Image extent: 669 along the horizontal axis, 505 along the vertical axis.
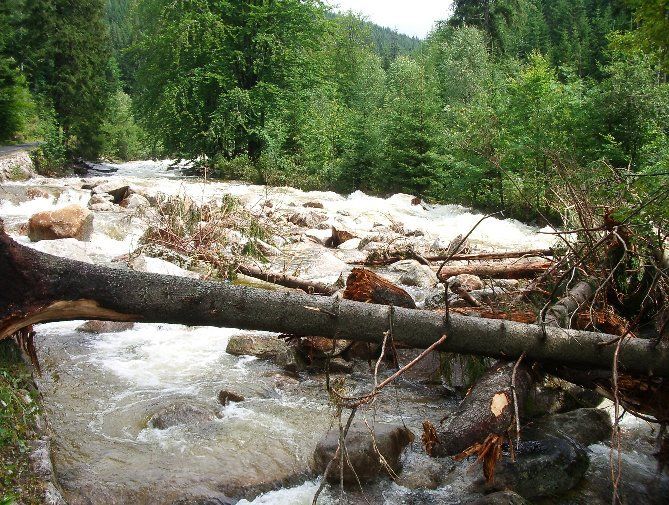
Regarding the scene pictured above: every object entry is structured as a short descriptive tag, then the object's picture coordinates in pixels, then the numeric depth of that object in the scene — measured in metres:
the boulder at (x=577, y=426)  4.25
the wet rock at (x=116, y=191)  15.65
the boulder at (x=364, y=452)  3.93
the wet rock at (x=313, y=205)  16.56
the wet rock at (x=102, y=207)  13.48
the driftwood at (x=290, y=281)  6.57
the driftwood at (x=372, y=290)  5.04
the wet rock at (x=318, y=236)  12.49
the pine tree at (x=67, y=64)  28.50
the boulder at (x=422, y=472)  3.94
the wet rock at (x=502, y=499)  3.35
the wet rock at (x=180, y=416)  4.57
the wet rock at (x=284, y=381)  5.50
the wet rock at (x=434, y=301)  6.11
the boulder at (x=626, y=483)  3.76
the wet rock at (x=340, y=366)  5.84
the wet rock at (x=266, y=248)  10.37
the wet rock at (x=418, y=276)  8.41
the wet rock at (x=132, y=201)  14.38
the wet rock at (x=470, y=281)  7.19
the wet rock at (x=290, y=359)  5.88
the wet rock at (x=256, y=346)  6.21
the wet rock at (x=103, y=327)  6.79
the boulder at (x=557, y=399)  4.56
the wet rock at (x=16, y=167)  17.97
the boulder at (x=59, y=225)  9.95
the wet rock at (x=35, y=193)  14.70
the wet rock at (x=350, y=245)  11.88
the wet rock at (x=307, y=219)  13.98
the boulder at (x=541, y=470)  3.69
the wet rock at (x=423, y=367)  5.71
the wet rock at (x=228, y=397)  5.07
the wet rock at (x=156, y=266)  8.06
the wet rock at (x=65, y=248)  8.43
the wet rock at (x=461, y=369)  4.95
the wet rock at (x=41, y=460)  2.98
